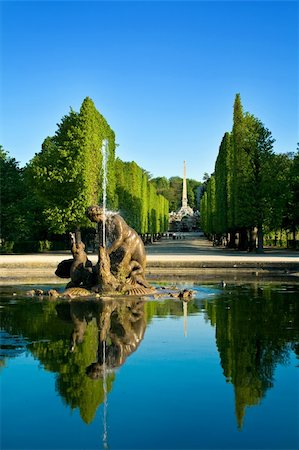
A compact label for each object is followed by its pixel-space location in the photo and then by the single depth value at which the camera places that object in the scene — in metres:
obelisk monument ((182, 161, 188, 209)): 147.00
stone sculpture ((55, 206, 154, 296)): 14.10
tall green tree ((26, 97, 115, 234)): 37.41
